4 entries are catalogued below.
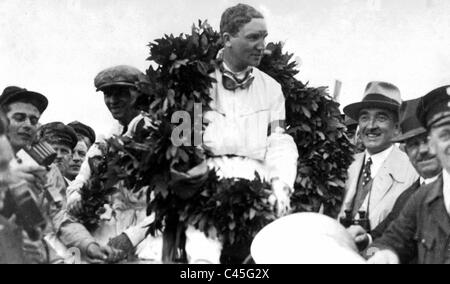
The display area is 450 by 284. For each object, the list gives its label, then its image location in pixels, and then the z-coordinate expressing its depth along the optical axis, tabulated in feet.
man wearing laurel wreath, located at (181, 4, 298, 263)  15.89
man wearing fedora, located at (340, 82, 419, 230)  16.70
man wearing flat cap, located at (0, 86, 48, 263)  16.25
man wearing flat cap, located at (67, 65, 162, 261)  16.73
